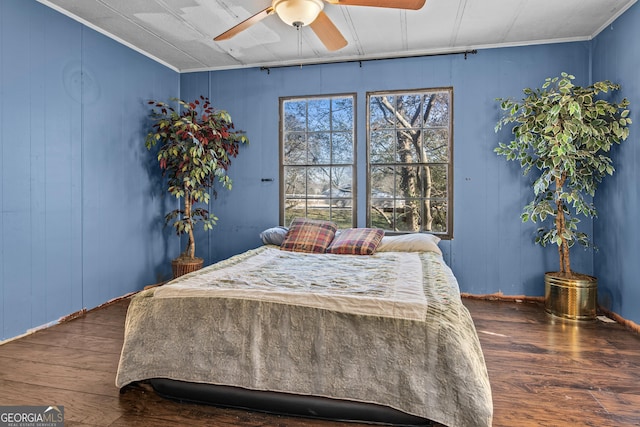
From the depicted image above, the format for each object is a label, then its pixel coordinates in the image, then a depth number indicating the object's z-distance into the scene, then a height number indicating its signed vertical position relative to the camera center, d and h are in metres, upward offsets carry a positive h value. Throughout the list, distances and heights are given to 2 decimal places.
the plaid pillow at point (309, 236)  3.66 -0.31
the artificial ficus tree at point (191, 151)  3.92 +0.58
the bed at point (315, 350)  1.65 -0.71
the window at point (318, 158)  4.41 +0.57
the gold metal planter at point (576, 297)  3.26 -0.81
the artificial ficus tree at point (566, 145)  3.16 +0.56
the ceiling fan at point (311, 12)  2.29 +1.29
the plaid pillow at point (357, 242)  3.52 -0.35
